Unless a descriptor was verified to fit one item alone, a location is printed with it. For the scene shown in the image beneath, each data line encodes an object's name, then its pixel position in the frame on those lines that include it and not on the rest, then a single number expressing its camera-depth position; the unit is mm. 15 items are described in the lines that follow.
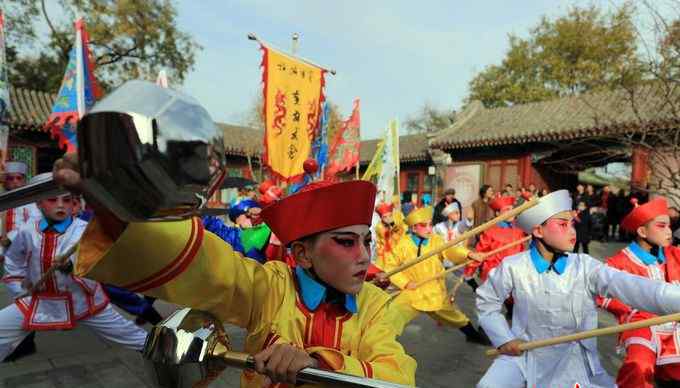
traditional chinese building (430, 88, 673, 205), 12352
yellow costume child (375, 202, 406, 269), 5602
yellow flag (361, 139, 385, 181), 7773
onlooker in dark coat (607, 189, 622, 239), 13469
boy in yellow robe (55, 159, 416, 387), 1255
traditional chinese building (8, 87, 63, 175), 13969
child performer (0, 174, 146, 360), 3738
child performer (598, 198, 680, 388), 2888
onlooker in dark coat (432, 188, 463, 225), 8631
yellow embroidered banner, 5828
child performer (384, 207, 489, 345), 4816
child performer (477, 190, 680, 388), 2611
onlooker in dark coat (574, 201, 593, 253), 10250
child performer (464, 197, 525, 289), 5410
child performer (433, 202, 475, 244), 7097
